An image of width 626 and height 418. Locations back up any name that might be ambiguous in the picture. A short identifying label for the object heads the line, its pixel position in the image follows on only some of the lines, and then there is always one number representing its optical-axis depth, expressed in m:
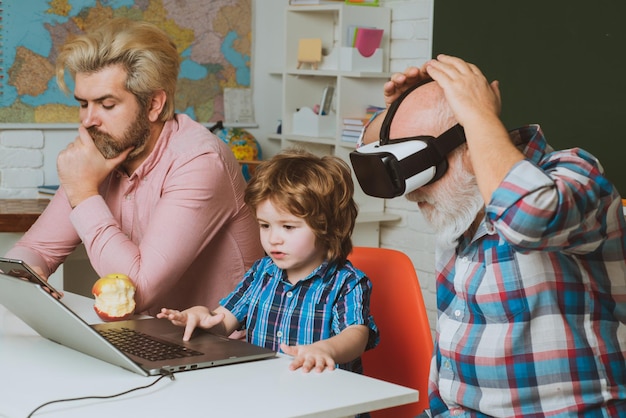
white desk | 1.24
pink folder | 3.82
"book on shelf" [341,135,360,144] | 3.79
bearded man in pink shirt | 2.05
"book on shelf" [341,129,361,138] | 3.78
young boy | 1.77
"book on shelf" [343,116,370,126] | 3.81
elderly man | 1.16
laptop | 1.41
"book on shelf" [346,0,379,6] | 3.93
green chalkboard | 2.87
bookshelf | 3.87
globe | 4.06
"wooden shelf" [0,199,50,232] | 2.82
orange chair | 1.93
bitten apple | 1.81
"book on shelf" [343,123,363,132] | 3.78
